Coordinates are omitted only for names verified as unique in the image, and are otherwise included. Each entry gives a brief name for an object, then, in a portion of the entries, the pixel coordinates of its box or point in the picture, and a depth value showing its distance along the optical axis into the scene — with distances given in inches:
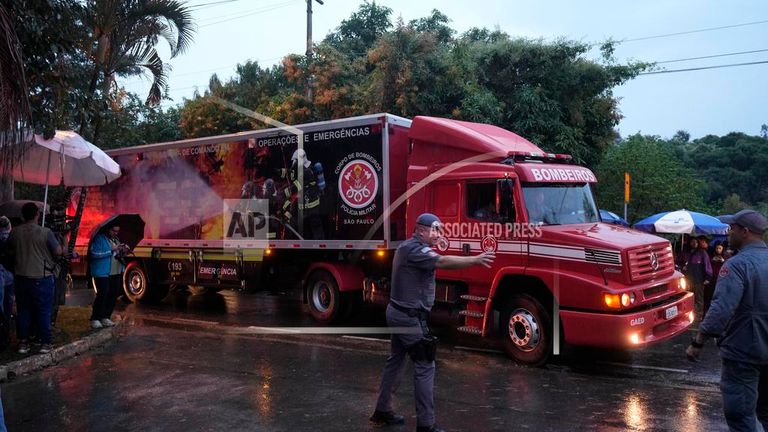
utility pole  787.2
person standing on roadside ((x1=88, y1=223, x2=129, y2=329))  355.6
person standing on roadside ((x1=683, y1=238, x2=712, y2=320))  439.5
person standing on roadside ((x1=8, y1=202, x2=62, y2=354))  292.8
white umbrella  325.4
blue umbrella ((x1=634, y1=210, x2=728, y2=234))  609.0
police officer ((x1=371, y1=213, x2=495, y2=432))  189.9
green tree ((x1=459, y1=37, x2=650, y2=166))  639.1
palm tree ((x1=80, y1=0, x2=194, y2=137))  380.8
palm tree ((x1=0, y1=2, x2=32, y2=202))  193.2
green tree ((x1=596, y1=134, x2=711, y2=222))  864.3
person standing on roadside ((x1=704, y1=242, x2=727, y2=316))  429.4
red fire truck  281.3
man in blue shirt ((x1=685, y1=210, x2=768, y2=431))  148.9
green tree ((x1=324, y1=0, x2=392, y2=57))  1158.3
